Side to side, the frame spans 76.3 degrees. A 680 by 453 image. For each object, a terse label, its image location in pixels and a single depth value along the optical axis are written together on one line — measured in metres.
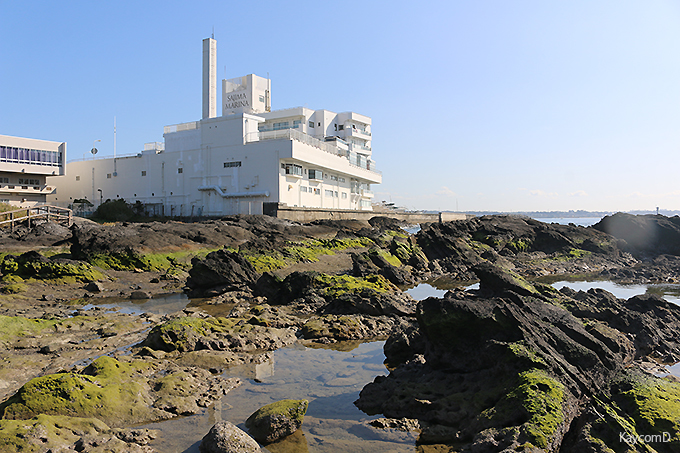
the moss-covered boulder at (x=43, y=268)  16.16
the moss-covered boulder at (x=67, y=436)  4.69
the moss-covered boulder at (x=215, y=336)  9.04
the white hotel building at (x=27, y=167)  54.82
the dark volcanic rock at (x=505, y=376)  5.26
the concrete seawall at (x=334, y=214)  46.22
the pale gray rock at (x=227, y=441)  5.10
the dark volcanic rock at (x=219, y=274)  16.08
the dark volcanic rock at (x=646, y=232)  33.69
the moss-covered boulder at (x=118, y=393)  5.73
